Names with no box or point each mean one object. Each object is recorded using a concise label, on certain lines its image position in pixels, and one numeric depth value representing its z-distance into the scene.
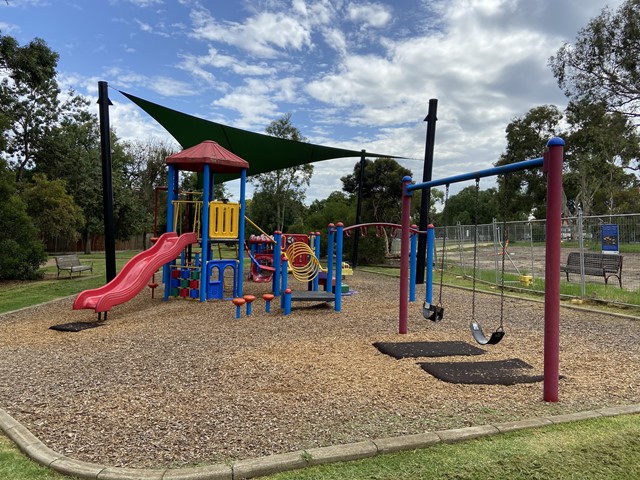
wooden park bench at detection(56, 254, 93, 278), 13.15
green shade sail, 11.26
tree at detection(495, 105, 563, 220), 35.81
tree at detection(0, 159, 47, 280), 11.82
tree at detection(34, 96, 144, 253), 25.34
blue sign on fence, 9.25
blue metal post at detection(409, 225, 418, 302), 8.87
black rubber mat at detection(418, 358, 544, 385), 3.96
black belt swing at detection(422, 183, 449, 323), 5.23
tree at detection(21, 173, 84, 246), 19.41
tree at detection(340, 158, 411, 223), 27.36
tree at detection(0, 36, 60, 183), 23.17
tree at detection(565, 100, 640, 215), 26.86
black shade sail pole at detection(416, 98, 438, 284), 11.37
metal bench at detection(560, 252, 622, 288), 9.40
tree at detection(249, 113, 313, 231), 29.00
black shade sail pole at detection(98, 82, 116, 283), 9.17
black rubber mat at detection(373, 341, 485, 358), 4.86
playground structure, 7.68
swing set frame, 3.48
